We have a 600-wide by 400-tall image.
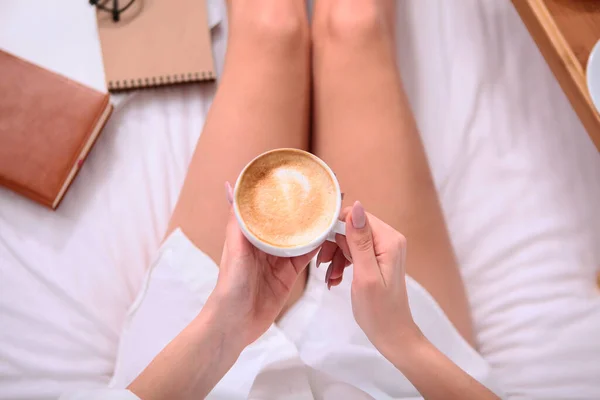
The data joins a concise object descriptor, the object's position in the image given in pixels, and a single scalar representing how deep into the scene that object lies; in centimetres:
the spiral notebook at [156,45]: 101
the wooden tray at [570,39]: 76
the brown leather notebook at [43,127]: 90
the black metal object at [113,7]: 104
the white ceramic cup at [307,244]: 56
